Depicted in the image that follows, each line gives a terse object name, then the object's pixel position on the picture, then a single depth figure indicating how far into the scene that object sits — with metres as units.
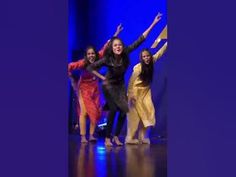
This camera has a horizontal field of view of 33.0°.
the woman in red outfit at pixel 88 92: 3.93
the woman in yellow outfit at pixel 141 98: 3.74
